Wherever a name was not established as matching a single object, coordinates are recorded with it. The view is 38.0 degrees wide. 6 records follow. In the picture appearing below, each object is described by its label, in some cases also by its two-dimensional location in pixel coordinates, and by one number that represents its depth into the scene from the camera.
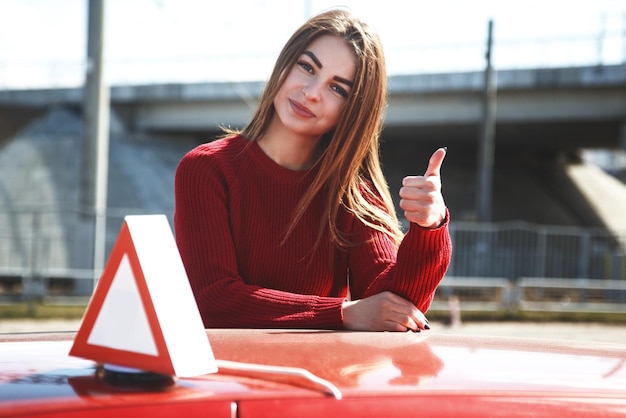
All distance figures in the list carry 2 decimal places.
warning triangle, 1.32
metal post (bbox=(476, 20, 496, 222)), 25.27
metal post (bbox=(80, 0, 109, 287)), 16.28
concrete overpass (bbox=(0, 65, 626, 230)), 26.72
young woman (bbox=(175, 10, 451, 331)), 2.48
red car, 1.25
